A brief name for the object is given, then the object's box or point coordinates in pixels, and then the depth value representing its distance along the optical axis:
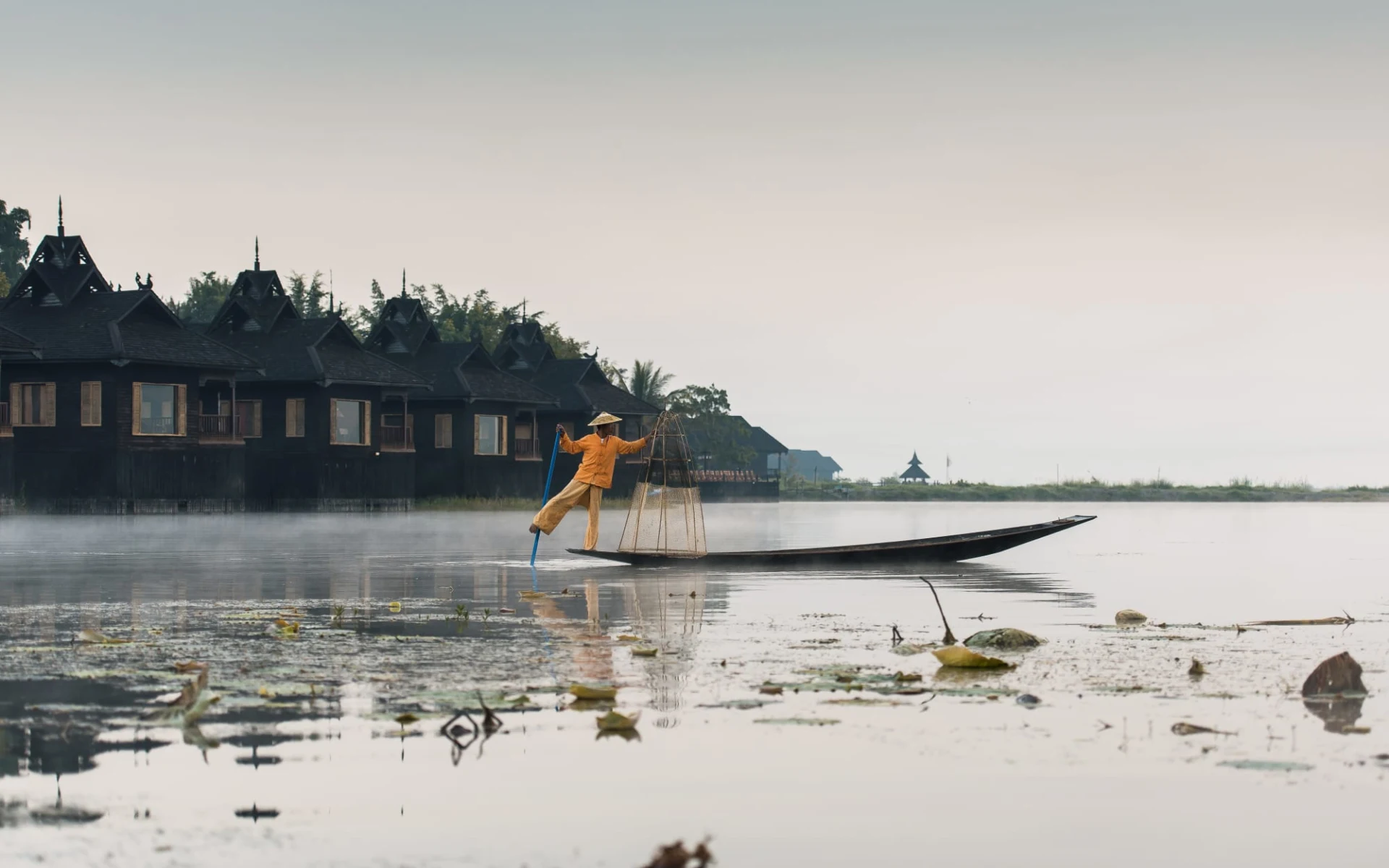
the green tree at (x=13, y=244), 93.06
